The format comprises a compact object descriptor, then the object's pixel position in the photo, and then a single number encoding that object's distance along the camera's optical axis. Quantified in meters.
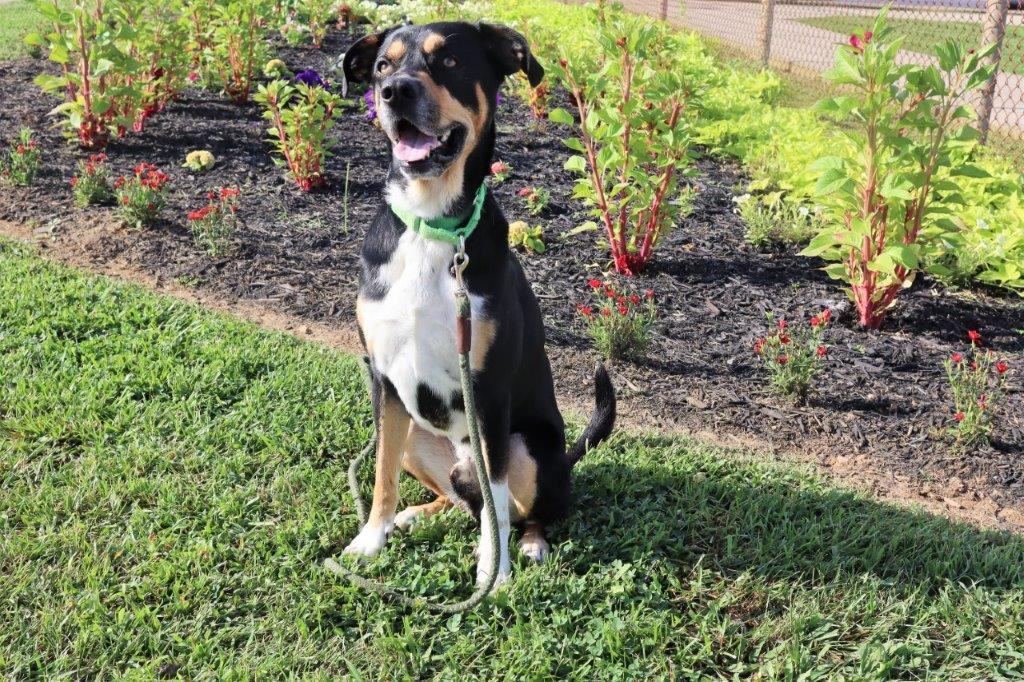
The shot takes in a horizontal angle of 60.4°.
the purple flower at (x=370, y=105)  5.90
